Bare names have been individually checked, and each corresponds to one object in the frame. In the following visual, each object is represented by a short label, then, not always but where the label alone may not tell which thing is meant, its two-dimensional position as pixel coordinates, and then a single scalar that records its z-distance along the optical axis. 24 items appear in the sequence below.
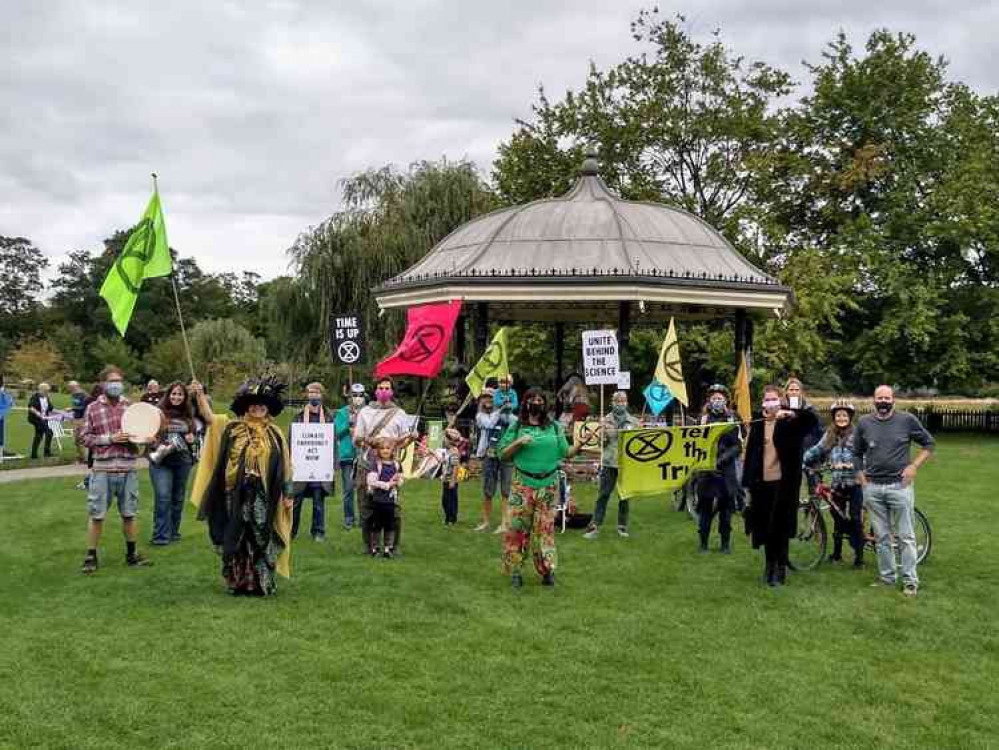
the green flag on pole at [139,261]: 8.94
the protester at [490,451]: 12.24
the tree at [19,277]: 90.84
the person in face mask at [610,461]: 11.77
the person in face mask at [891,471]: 8.88
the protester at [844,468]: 10.10
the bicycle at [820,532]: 10.23
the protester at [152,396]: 11.22
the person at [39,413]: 21.23
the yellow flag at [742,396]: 12.66
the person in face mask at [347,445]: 12.00
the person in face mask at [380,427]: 10.01
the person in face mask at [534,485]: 8.91
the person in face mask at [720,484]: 10.68
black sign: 16.66
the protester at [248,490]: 8.28
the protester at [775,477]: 9.08
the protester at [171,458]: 10.73
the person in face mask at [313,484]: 10.70
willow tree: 30.53
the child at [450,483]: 11.98
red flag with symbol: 12.29
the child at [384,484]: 9.88
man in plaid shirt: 9.16
